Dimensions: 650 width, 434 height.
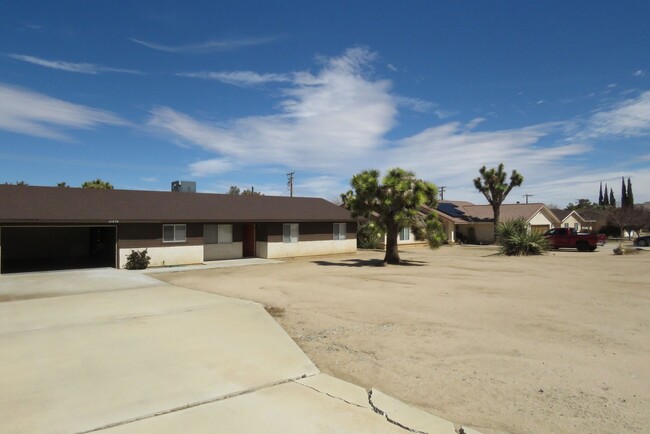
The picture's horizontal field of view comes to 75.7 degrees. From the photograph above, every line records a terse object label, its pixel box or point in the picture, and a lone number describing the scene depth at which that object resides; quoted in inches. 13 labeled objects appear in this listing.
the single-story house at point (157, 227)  863.7
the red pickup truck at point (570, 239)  1327.5
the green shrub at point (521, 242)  1182.3
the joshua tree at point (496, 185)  1593.3
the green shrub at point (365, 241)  1477.7
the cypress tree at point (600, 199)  3424.0
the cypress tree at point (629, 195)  2802.2
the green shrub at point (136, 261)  878.4
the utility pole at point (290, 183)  2201.0
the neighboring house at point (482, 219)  1754.4
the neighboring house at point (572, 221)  2031.1
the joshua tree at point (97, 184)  1526.8
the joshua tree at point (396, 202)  928.3
